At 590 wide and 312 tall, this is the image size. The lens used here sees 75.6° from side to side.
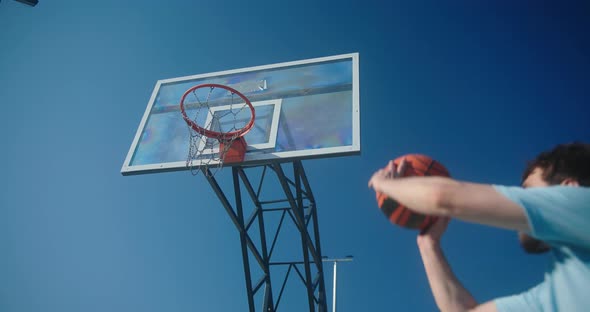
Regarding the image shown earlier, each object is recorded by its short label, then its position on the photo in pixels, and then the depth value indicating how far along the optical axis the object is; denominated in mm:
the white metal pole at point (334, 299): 9980
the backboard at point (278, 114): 4547
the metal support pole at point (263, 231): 5426
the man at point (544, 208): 1001
